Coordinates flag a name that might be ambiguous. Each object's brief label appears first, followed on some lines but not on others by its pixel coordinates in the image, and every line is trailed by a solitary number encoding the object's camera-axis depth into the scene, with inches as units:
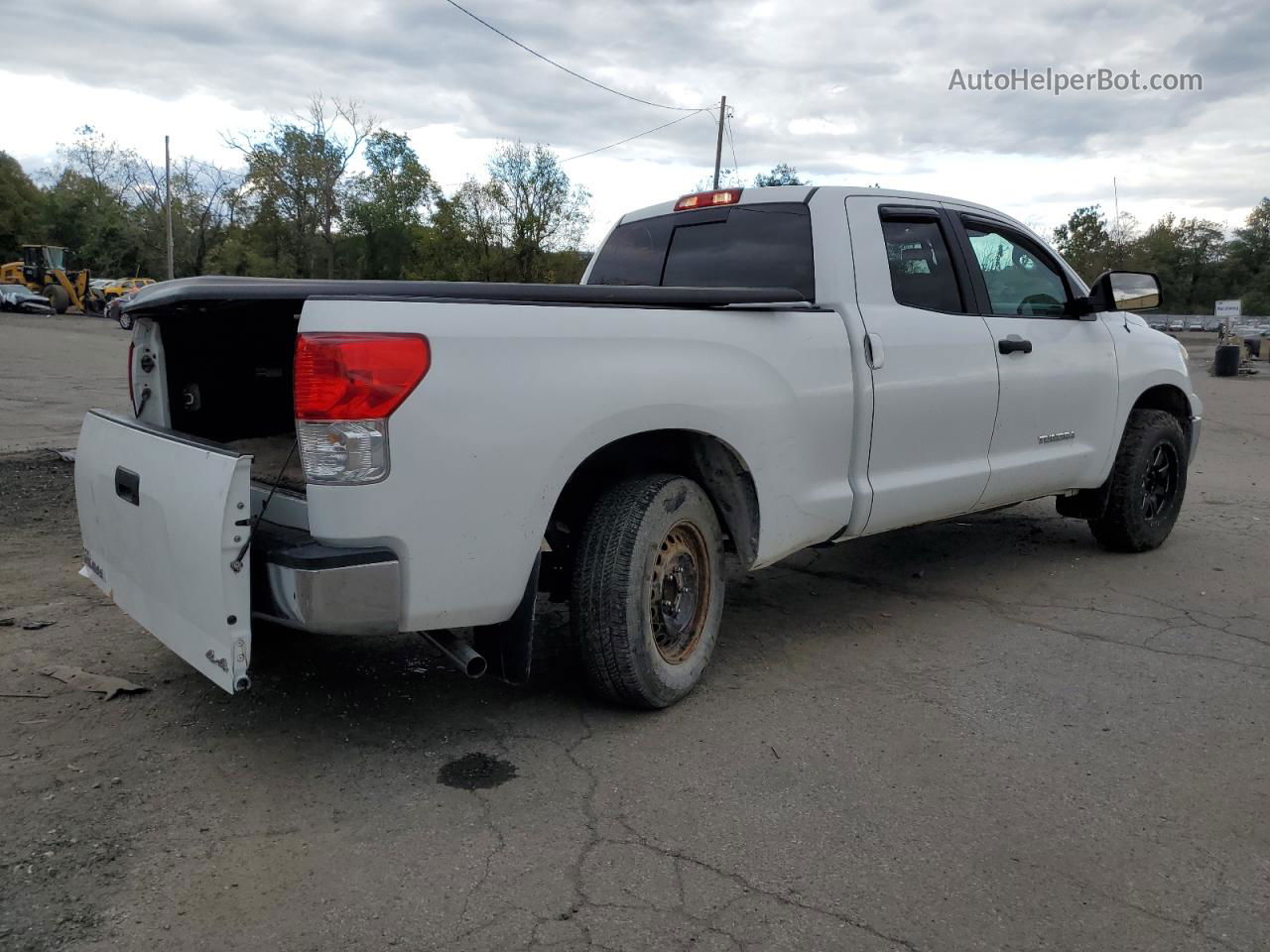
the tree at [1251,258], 2842.0
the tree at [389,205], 2497.5
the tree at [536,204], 2178.9
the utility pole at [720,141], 1330.3
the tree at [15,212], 2701.8
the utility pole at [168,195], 2016.5
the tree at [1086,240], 2630.4
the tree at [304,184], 2356.1
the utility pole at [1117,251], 2684.5
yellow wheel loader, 1766.7
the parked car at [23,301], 1716.3
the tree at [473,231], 2212.1
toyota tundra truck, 113.0
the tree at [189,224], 2497.5
